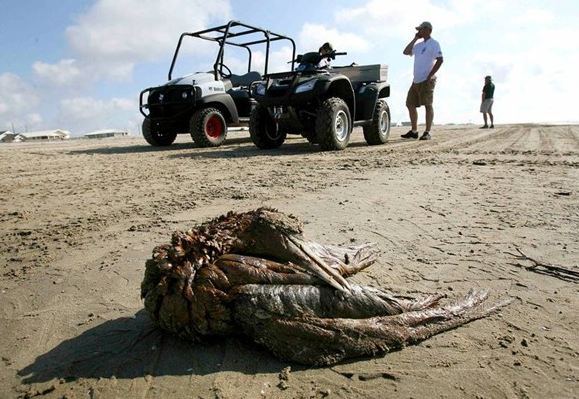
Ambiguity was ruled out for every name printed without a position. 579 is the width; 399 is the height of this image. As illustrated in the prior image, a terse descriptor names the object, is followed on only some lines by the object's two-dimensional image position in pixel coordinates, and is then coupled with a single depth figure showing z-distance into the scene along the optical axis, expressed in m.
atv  7.61
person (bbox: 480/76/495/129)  16.25
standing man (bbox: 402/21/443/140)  9.01
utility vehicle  9.50
